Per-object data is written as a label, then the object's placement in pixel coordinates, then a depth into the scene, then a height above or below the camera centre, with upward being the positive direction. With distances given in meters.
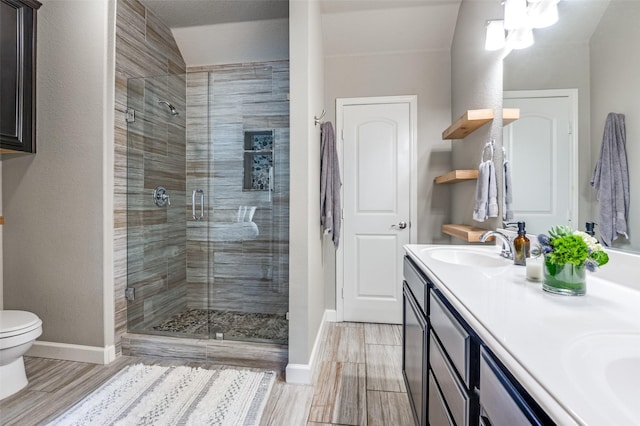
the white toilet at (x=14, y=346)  1.64 -0.77
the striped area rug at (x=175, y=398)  1.52 -1.08
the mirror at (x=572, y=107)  0.95 +0.41
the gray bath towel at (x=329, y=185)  2.30 +0.21
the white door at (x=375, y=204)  2.86 +0.07
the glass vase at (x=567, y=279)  0.91 -0.21
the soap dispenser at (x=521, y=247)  1.32 -0.16
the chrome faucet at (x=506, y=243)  1.41 -0.16
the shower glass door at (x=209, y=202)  2.33 +0.08
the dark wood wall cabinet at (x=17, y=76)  1.91 +0.92
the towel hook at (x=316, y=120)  2.14 +0.69
